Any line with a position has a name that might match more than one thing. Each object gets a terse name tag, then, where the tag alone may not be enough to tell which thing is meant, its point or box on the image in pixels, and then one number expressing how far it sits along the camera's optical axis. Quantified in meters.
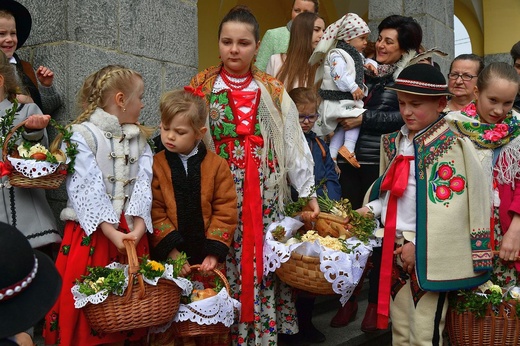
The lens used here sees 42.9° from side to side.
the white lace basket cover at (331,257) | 3.66
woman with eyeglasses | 5.29
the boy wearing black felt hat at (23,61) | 3.79
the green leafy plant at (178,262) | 3.34
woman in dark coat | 5.00
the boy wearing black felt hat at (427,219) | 3.58
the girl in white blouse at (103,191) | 3.33
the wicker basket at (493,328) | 3.41
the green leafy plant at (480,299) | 3.44
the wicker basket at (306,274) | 3.71
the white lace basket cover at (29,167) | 3.14
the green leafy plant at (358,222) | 3.96
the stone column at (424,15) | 7.59
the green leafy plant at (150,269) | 3.13
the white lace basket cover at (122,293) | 3.04
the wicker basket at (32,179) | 3.16
